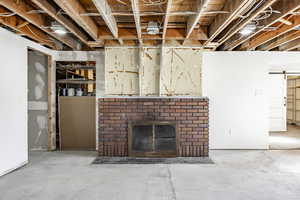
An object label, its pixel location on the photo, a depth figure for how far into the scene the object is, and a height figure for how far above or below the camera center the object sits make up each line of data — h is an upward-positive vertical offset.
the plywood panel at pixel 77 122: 5.01 -0.56
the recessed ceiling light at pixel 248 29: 3.35 +1.10
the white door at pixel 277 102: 7.20 -0.13
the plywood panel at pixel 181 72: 4.42 +0.54
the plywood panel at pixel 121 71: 4.46 +0.56
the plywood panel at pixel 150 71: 4.46 +0.56
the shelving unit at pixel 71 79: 5.03 +0.45
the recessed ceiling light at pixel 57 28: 3.30 +1.09
